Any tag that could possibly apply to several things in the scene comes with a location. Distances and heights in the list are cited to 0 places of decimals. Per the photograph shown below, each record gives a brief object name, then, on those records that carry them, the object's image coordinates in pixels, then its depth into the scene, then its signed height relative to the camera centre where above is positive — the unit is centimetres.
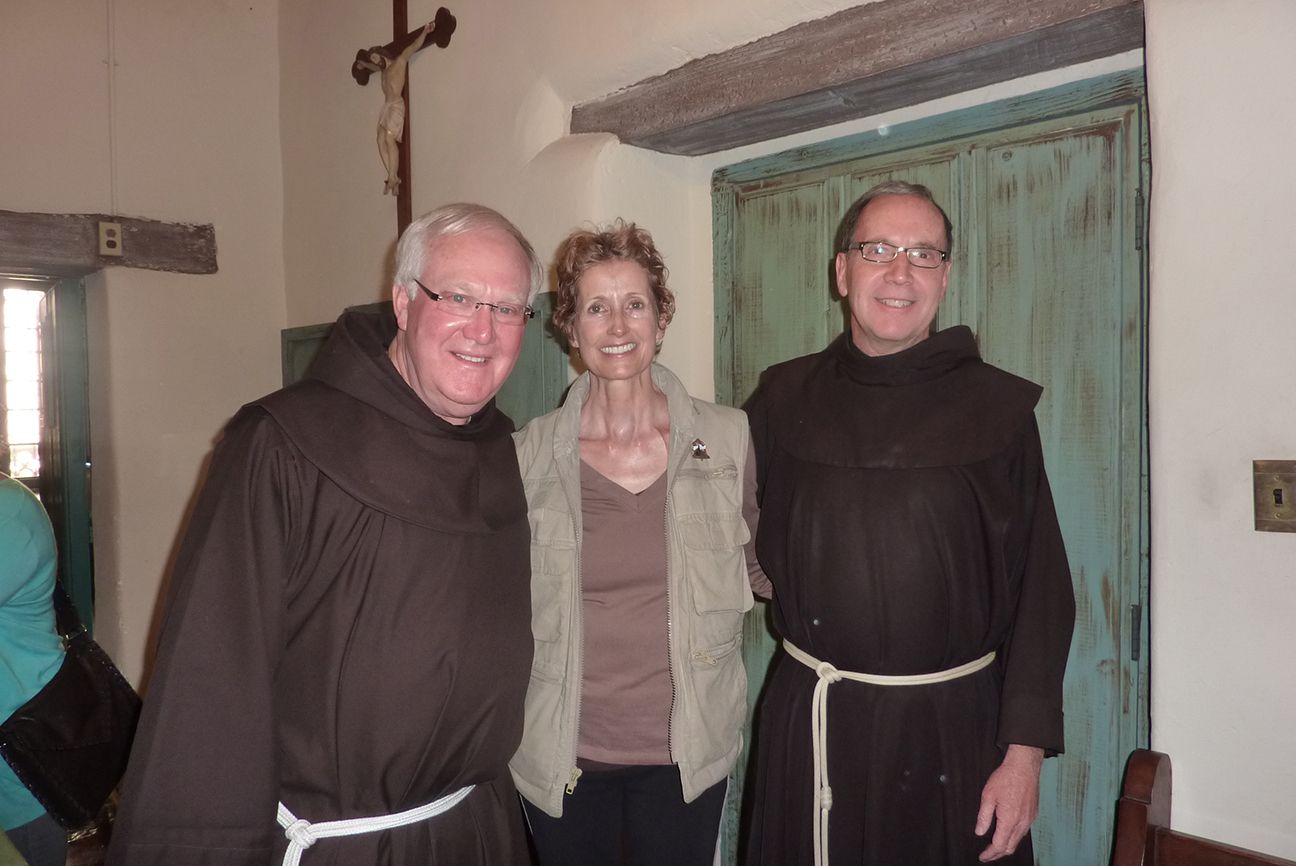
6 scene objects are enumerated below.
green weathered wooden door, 208 +20
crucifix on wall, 348 +120
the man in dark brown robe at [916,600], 174 -40
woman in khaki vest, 188 -48
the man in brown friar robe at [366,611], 130 -32
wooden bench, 159 -79
